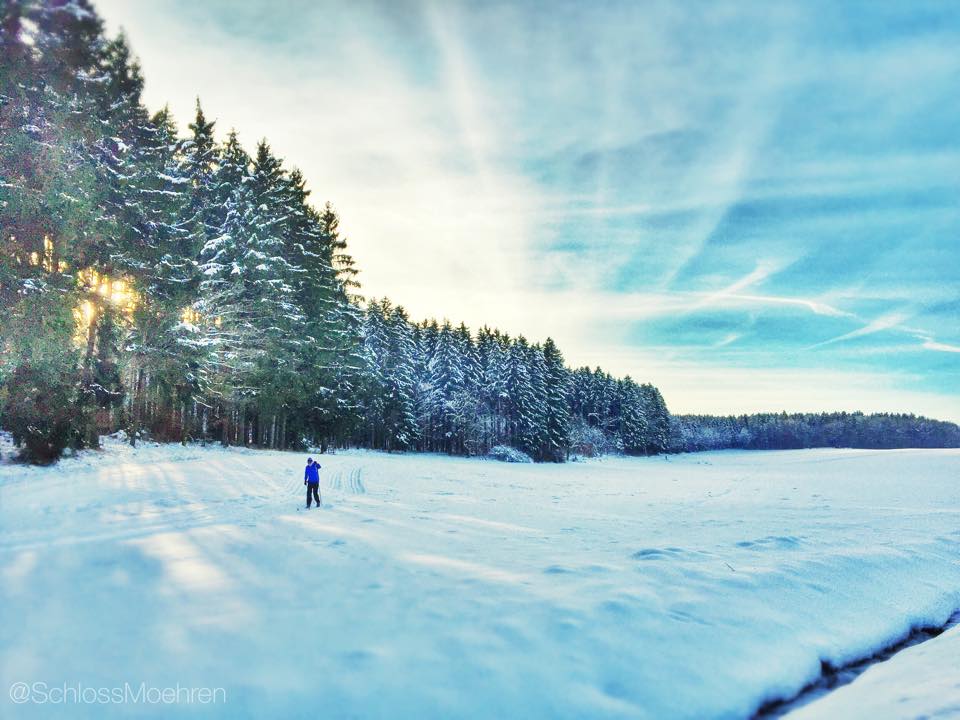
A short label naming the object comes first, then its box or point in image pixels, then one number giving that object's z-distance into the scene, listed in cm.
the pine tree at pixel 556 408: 5728
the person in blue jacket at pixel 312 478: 1257
